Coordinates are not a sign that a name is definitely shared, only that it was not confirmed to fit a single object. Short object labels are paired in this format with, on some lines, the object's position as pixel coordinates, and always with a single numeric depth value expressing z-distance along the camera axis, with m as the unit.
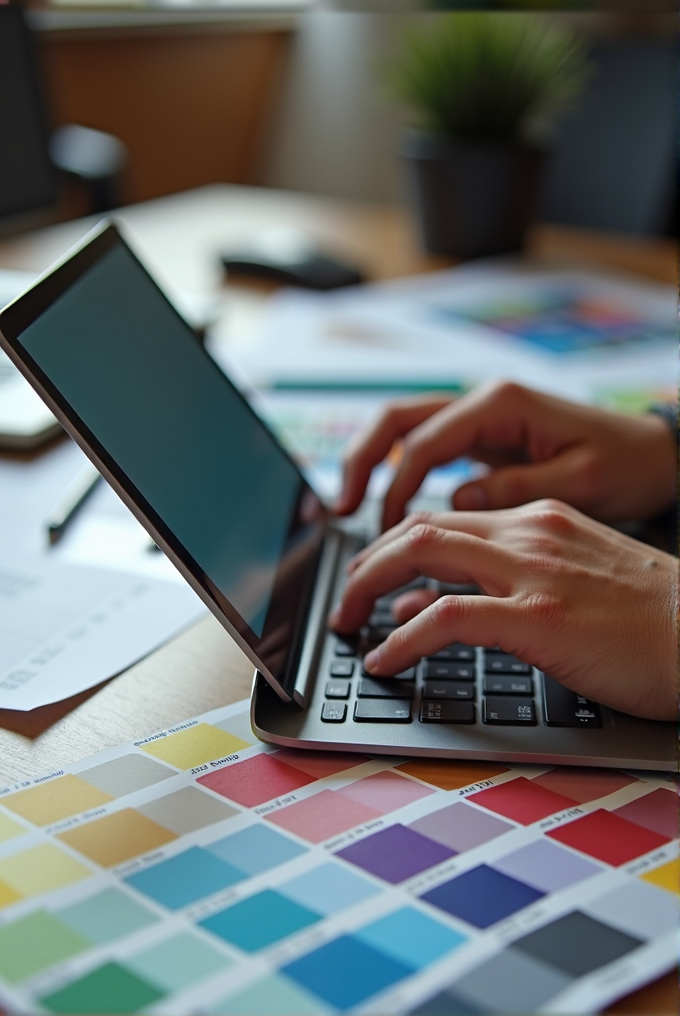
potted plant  1.34
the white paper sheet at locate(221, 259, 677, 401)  1.11
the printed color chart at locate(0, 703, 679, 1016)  0.38
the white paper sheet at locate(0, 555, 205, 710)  0.59
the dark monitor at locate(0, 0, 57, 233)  1.21
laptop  0.52
